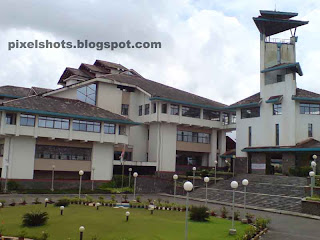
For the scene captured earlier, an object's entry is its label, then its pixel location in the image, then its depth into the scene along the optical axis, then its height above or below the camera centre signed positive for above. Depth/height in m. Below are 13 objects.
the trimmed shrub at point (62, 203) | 21.33 -2.62
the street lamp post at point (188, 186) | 11.52 -0.75
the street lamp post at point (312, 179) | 22.69 -0.84
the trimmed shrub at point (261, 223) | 16.33 -2.66
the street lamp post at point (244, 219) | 17.53 -2.67
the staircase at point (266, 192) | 25.44 -2.25
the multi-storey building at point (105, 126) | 31.33 +3.41
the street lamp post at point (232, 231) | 14.66 -2.72
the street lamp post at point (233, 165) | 38.69 -0.11
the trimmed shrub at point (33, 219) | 15.15 -2.59
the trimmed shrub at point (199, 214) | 17.77 -2.52
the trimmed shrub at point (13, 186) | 29.67 -2.38
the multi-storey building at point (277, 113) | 35.31 +5.42
